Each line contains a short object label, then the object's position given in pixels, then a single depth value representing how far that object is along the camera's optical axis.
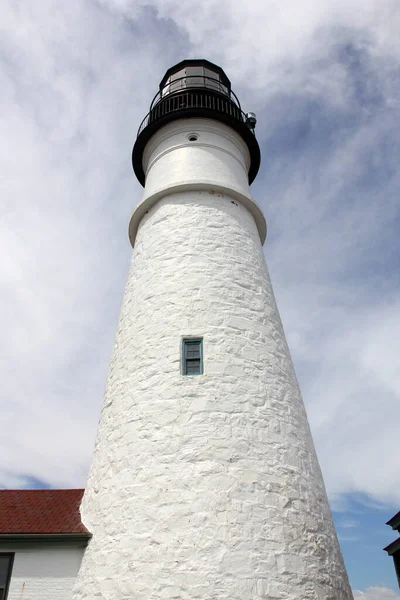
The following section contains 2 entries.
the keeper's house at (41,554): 7.93
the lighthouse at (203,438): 6.96
